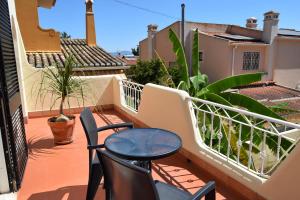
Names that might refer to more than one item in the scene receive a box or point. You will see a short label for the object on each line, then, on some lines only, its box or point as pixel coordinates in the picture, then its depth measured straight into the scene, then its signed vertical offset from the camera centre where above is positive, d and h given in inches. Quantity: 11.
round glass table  88.9 -34.7
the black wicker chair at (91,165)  105.7 -47.3
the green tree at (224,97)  147.6 -29.5
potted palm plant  179.9 -25.8
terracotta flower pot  182.7 -54.7
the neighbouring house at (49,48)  345.1 +17.6
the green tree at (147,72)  582.6 -34.1
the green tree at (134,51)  1958.4 +56.6
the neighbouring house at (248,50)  678.5 +18.8
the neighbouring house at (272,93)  597.3 -100.9
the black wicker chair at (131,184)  60.5 -34.2
